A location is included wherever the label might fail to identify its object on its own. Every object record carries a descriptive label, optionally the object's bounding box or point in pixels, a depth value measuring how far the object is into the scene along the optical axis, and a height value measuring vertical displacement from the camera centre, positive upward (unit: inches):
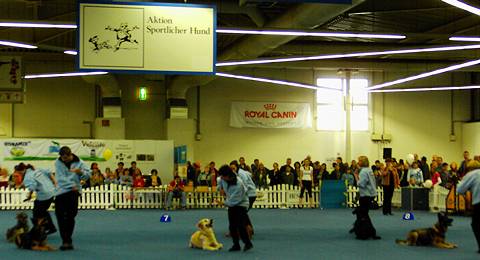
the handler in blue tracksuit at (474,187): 393.4 -28.4
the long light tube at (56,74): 885.5 +85.1
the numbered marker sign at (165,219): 624.7 -74.0
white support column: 1056.4 +27.1
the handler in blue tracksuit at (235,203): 406.0 -38.5
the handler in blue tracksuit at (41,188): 447.5 -32.7
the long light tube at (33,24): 500.3 +87.0
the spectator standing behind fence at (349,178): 869.1 -50.3
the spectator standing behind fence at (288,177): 865.5 -48.5
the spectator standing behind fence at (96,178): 813.2 -47.4
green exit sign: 996.6 +68.0
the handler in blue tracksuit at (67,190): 407.5 -31.0
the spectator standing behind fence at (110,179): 822.5 -49.1
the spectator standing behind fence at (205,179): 848.3 -50.3
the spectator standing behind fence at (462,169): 699.6 -31.0
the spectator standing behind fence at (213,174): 841.4 -44.0
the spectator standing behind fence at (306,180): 827.4 -49.8
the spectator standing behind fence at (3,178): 800.9 -46.9
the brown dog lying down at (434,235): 430.0 -61.8
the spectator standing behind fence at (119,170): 833.2 -39.1
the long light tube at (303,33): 525.1 +85.0
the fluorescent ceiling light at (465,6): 417.1 +86.1
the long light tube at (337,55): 624.4 +84.4
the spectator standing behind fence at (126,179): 819.4 -48.8
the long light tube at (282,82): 888.0 +78.1
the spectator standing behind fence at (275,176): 884.0 -49.1
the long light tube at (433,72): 686.3 +77.2
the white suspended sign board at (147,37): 432.1 +66.3
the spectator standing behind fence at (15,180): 750.7 -47.9
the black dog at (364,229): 481.7 -63.9
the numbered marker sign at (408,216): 653.9 -74.6
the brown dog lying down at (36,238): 416.8 -61.8
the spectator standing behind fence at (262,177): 862.5 -48.8
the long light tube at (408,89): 941.2 +74.4
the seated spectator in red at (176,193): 796.6 -63.8
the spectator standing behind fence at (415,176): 787.4 -42.5
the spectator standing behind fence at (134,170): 828.6 -38.2
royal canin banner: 1071.6 +39.4
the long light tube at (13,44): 585.2 +83.8
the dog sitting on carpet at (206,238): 420.5 -62.3
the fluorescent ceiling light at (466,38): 565.9 +85.6
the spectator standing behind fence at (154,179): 829.2 -49.2
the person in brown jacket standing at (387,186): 700.7 -48.5
